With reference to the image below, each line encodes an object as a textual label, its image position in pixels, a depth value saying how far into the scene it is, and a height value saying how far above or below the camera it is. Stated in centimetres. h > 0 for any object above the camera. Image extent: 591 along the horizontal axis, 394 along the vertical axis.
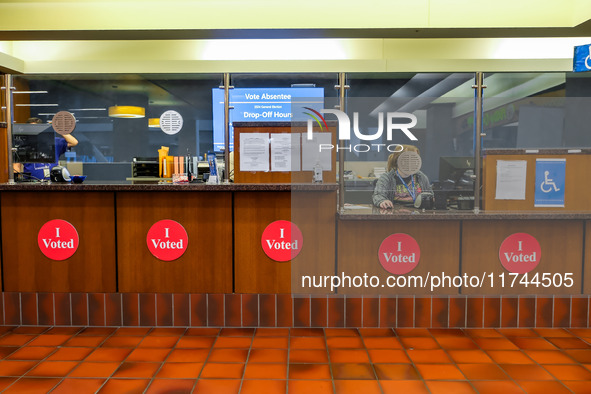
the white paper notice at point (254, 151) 329 +18
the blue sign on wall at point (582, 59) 452 +123
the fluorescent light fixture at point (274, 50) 675 +196
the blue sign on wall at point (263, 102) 712 +121
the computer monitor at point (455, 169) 341 +6
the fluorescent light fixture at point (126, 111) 694 +103
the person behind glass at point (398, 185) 331 -6
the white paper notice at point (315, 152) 325 +18
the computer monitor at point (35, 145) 360 +25
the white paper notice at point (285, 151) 327 +19
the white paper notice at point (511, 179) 320 -2
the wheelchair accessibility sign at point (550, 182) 318 -4
